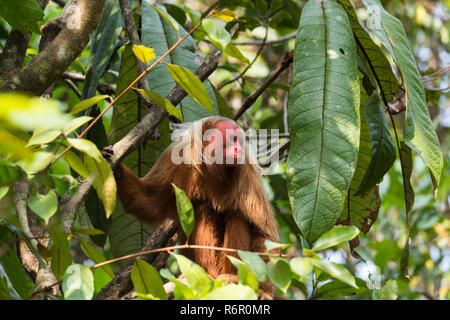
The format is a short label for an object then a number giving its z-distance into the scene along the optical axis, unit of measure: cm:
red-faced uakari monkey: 353
